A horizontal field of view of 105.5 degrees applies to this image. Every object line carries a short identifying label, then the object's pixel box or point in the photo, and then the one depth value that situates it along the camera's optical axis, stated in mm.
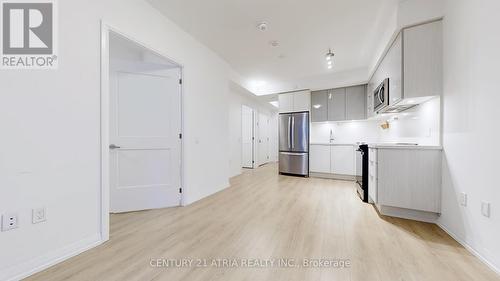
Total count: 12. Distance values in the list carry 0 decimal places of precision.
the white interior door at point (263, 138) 7309
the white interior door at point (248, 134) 6750
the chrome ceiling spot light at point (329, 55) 3523
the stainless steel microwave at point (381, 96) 2838
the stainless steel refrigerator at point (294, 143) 5066
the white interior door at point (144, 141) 2643
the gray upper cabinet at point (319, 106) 4996
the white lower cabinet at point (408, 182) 2213
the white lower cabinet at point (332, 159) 4570
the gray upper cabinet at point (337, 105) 4812
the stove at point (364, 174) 3045
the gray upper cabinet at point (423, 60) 2180
